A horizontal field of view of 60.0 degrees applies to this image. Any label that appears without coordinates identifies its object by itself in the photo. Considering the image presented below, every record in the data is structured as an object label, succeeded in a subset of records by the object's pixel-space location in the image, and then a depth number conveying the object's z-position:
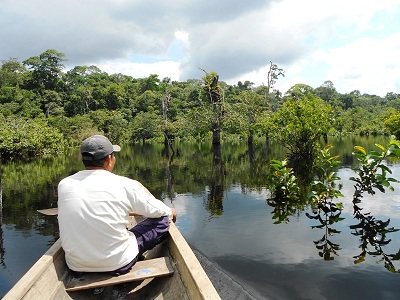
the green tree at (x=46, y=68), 46.19
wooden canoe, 2.41
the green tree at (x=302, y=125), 14.55
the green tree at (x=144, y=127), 41.03
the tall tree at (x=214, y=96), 25.17
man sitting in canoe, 2.64
